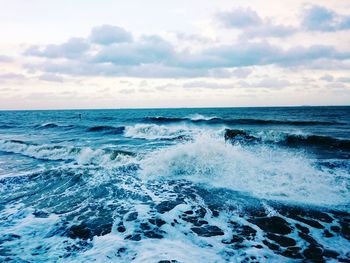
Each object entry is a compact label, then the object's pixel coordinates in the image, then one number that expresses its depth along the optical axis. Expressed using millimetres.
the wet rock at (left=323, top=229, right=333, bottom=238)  5250
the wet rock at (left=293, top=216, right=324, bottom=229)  5637
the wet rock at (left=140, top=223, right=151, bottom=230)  5699
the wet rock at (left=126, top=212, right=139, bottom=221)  6168
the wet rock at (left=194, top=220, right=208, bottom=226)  5867
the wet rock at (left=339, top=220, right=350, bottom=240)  5223
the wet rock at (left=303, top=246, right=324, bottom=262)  4445
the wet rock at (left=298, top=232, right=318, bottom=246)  4994
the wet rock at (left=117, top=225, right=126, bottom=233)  5539
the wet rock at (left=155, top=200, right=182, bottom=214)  6742
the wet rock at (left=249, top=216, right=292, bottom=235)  5510
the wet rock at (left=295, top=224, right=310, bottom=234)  5461
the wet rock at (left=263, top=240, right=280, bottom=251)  4789
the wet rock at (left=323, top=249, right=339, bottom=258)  4480
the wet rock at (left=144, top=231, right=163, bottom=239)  5302
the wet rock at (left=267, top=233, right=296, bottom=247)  4949
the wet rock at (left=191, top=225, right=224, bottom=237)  5373
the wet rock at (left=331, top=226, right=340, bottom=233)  5395
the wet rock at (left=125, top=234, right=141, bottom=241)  5168
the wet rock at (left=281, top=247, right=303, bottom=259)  4523
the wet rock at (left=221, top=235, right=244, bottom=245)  5012
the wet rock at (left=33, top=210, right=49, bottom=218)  6448
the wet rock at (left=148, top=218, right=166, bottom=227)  5902
